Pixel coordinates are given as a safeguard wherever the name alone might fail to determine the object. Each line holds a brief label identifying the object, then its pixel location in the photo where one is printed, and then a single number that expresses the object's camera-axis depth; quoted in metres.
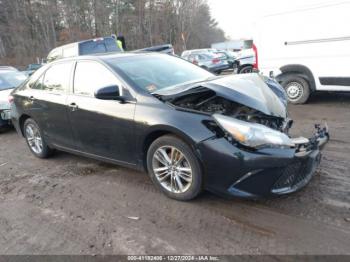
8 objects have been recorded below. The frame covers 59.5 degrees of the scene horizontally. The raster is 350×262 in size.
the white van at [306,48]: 6.63
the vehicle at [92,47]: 11.07
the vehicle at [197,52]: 17.86
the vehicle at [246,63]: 12.29
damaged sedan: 2.86
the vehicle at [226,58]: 16.84
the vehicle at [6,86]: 7.39
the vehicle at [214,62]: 16.61
